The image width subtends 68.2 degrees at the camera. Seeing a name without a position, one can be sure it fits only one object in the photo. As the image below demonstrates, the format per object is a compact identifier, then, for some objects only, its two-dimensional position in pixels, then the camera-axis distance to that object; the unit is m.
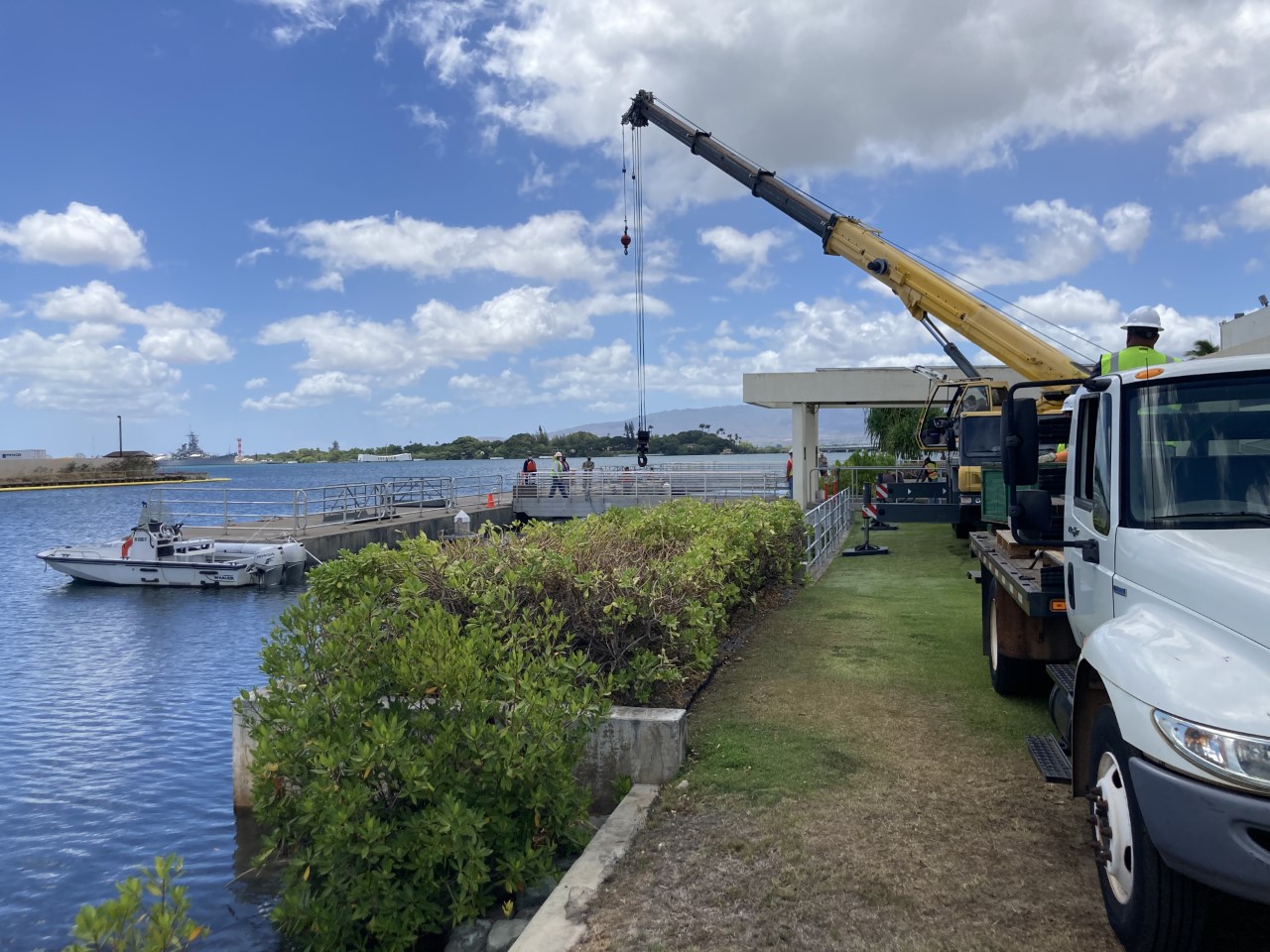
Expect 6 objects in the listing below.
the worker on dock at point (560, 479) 36.34
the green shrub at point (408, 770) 4.75
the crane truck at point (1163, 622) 2.99
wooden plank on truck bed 6.89
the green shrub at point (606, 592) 7.01
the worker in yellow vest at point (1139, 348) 5.61
